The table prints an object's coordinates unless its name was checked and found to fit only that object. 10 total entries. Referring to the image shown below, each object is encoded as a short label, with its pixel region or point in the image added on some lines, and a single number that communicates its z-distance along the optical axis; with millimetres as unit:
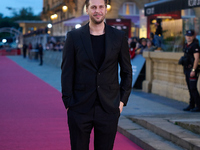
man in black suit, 4172
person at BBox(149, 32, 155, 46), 15730
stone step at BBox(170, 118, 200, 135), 6891
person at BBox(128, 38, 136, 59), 16234
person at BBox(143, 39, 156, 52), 15229
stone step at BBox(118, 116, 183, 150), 6564
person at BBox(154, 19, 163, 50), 14959
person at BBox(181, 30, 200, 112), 10195
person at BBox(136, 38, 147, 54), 16375
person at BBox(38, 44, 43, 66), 35362
